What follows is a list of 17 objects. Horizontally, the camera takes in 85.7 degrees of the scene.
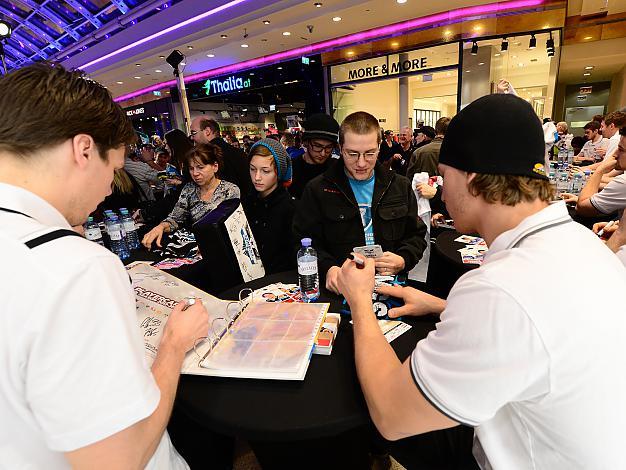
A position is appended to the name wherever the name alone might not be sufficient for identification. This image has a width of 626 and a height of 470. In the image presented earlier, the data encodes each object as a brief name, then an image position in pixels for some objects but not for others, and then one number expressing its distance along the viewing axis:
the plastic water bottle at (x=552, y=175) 4.05
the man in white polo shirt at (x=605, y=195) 2.61
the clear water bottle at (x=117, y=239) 2.46
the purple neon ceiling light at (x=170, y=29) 6.54
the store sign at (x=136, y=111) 15.46
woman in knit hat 2.36
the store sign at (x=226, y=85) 10.90
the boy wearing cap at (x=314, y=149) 3.16
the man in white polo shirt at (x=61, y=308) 0.55
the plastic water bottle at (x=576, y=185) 4.26
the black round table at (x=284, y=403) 0.88
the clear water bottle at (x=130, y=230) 2.58
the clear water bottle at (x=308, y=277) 1.55
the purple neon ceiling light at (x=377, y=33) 6.75
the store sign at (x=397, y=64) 7.96
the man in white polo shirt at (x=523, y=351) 0.66
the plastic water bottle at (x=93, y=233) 2.31
